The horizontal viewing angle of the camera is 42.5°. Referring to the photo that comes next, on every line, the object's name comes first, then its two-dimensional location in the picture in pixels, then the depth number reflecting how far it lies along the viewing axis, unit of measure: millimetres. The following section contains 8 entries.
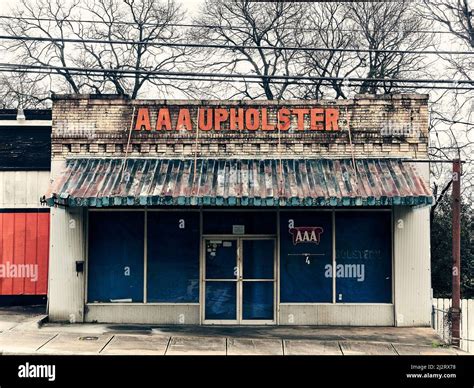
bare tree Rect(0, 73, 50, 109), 34750
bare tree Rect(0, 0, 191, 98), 34947
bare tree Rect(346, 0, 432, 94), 32625
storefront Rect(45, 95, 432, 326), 15398
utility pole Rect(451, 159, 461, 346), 13438
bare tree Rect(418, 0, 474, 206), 28547
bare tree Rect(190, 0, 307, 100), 35000
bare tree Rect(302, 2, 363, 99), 34094
